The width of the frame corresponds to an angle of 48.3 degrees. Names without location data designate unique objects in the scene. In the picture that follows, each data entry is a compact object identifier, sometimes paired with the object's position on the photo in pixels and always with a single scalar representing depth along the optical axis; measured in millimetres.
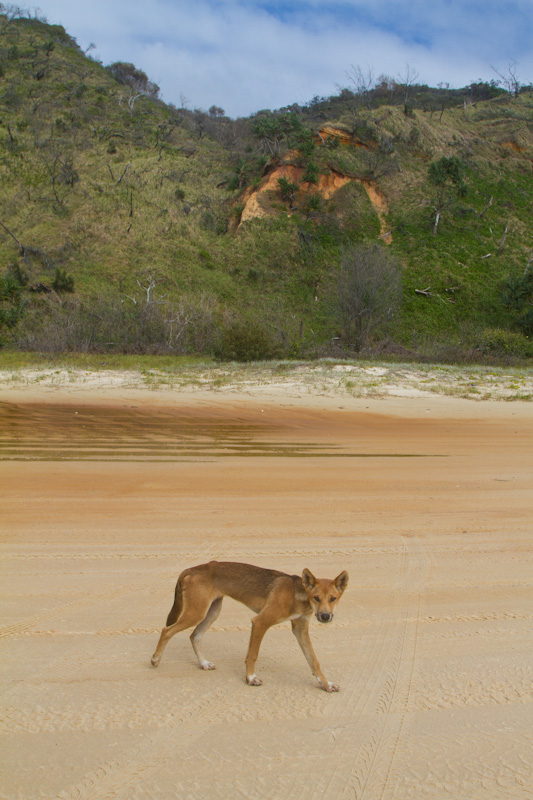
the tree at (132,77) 74500
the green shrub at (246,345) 25453
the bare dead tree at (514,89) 75400
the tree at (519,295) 41438
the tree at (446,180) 50188
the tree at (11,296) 32719
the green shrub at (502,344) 30125
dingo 3346
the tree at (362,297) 32781
